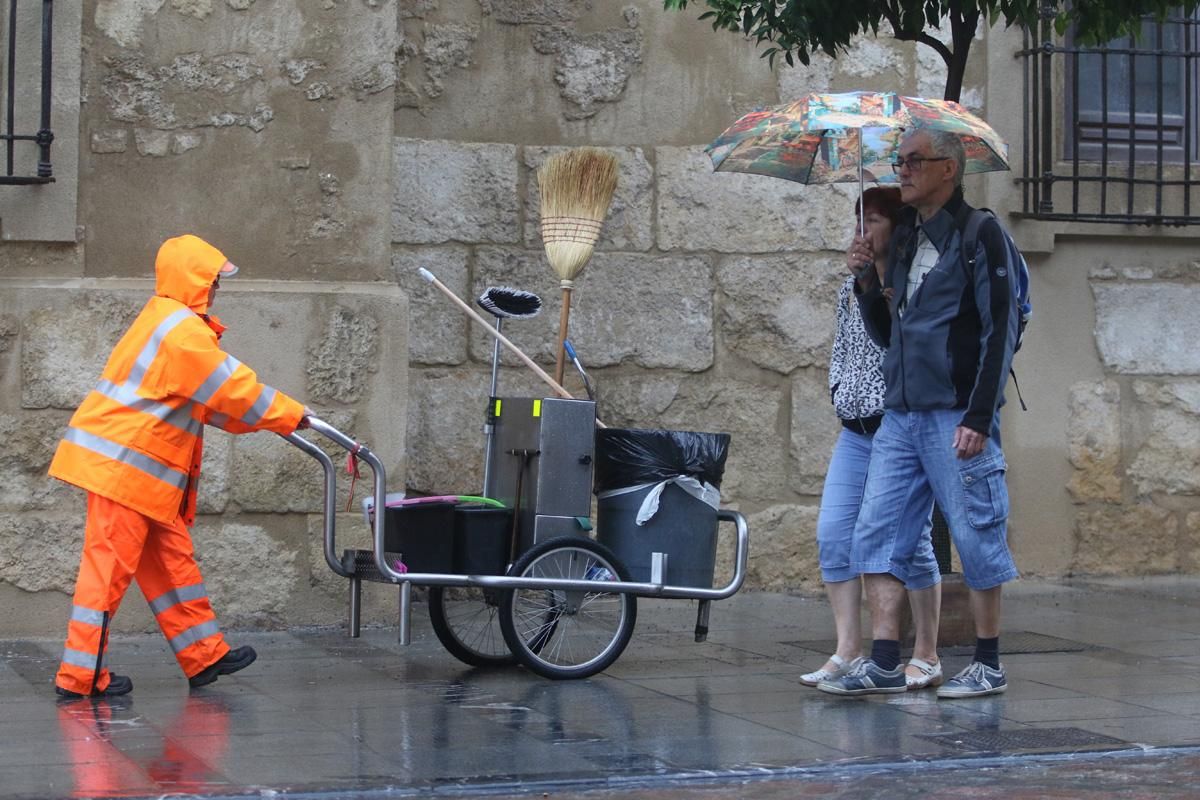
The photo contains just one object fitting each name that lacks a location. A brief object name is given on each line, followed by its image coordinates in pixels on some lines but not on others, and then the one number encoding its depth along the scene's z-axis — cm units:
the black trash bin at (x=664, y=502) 1295
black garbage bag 1295
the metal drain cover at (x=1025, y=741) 1057
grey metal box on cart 1285
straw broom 1428
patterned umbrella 1252
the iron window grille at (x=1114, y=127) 1805
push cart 1256
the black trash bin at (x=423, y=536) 1246
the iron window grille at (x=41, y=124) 1409
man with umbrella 1177
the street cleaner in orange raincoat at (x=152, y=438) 1184
